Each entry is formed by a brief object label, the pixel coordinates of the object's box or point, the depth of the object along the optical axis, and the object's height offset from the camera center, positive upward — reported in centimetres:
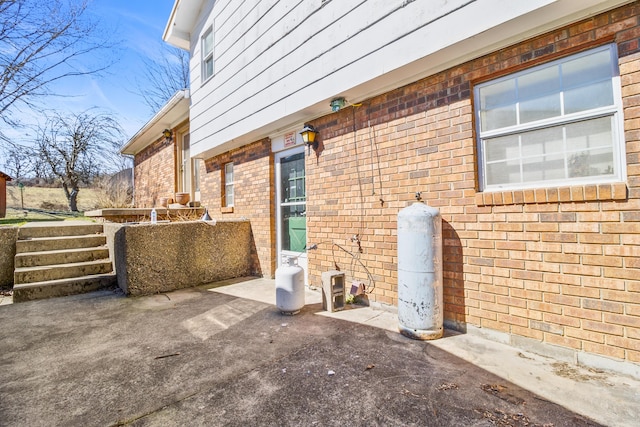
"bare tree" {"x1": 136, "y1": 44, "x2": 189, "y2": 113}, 1727 +881
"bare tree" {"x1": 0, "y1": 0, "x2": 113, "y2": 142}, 671 +438
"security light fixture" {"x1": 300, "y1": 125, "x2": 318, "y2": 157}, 454 +128
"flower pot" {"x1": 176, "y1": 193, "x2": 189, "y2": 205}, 802 +66
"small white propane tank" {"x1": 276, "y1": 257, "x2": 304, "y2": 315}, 356 -85
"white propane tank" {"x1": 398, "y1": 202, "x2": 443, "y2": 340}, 284 -57
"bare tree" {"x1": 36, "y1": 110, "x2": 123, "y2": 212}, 1644 +447
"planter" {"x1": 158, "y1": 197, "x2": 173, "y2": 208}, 864 +63
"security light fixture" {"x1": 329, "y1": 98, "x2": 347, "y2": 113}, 393 +153
